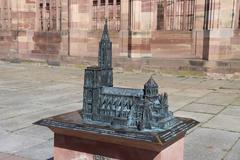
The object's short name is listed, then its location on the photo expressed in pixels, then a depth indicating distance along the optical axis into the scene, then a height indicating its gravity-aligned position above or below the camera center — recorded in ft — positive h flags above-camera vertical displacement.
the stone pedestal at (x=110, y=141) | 8.16 -2.54
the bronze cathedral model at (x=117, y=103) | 8.45 -1.63
